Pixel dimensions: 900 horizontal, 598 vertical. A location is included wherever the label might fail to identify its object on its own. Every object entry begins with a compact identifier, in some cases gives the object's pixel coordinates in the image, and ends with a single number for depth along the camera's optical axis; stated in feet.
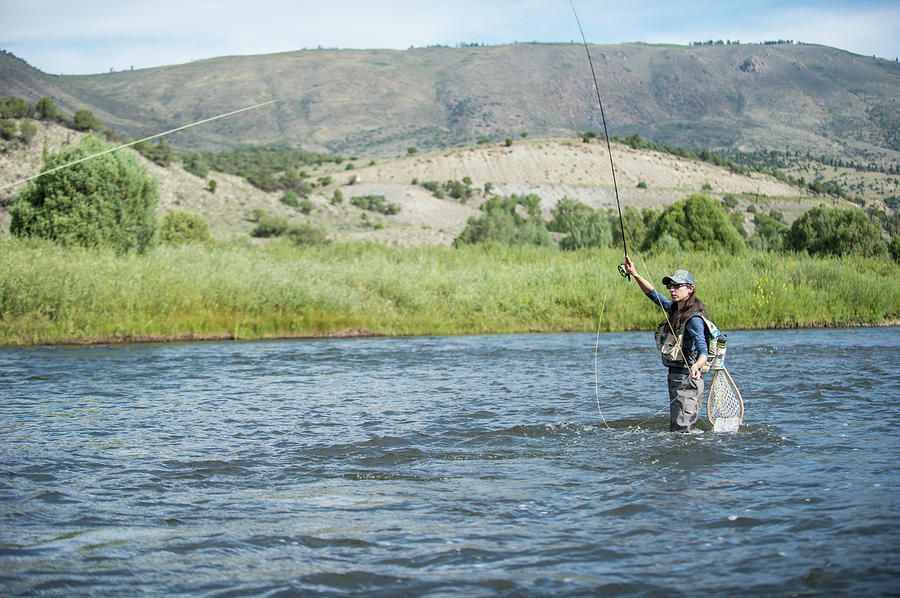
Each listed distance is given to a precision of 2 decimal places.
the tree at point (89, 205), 92.32
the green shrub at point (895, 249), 104.68
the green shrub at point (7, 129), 168.86
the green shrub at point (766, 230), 146.59
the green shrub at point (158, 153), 204.23
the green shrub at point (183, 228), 150.79
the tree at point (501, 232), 174.19
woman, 27.96
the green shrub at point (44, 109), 180.96
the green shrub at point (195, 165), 213.66
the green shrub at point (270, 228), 183.73
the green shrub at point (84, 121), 187.16
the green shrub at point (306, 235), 174.09
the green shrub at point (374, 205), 244.63
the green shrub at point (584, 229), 167.32
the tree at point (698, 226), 118.93
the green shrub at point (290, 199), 217.15
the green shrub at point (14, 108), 176.94
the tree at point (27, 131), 169.89
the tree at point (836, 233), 114.73
